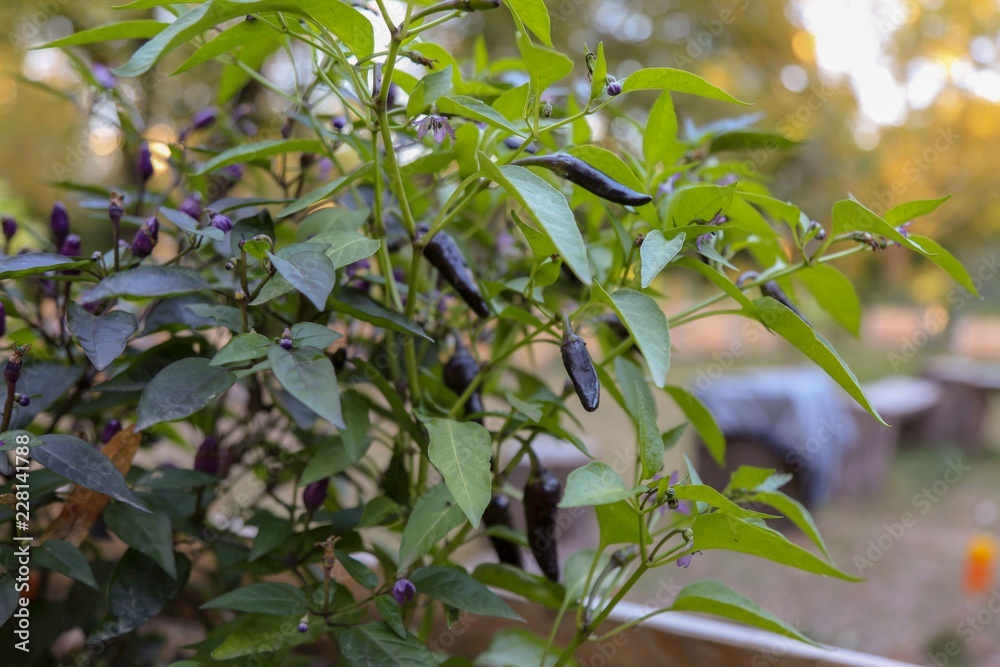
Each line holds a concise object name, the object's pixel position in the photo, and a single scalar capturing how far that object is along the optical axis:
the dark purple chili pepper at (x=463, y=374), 0.60
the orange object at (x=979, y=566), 2.15
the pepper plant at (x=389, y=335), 0.43
